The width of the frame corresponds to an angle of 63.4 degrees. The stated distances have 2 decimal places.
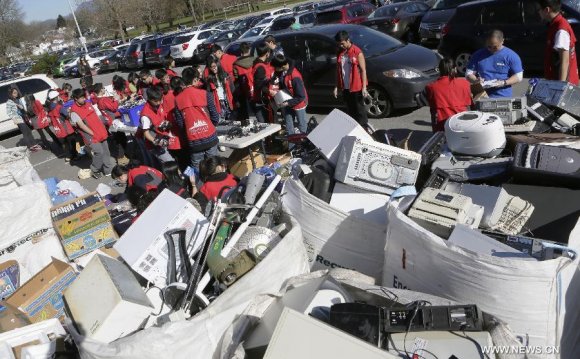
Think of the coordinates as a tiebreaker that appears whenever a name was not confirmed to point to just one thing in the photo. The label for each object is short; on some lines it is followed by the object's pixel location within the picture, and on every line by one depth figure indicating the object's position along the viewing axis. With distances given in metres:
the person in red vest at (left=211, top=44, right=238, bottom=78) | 8.16
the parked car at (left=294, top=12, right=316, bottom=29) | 15.55
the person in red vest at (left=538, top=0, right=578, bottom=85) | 4.48
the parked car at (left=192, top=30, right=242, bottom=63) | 19.30
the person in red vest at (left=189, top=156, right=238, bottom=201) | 4.01
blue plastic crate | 7.71
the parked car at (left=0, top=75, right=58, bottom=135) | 13.62
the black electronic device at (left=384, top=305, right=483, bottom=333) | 2.15
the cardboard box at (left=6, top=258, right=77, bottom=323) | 3.65
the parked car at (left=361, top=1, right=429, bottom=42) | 12.58
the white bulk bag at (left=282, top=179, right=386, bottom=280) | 3.08
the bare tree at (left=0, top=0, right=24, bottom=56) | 43.88
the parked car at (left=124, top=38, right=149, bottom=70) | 22.66
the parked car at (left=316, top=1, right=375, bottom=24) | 14.00
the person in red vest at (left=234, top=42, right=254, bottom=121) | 7.39
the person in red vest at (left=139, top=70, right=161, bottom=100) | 8.60
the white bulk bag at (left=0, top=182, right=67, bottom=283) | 4.56
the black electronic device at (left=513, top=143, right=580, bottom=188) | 2.82
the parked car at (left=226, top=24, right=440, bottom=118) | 7.15
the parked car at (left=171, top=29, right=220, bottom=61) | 20.44
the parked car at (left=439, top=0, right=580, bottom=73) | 7.65
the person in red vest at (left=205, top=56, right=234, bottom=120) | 7.66
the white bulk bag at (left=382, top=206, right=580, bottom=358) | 2.20
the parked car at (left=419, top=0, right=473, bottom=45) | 10.95
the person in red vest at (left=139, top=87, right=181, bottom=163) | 5.61
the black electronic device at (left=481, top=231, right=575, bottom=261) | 2.27
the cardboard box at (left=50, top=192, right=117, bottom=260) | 4.42
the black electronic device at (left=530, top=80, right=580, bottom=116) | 4.10
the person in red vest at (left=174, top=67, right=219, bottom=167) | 5.12
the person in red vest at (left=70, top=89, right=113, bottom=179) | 7.45
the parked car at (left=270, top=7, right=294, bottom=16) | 22.67
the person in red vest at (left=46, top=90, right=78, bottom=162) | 8.59
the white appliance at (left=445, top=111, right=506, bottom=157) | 3.40
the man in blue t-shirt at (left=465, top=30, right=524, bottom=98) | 4.66
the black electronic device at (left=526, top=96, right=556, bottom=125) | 4.04
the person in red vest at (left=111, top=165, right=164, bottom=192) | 4.67
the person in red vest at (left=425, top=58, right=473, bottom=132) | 4.43
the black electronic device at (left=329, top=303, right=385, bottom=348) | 2.18
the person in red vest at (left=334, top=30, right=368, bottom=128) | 6.04
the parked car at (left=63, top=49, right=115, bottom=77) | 25.77
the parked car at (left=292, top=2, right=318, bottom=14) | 20.42
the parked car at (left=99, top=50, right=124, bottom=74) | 24.80
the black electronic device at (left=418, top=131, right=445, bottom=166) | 3.61
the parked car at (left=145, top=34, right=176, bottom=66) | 21.83
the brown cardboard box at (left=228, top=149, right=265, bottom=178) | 5.82
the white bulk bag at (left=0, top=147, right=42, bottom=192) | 5.75
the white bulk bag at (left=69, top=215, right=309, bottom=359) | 2.40
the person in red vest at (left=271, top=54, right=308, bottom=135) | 6.09
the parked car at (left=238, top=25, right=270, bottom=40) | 16.46
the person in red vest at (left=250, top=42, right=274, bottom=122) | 6.56
